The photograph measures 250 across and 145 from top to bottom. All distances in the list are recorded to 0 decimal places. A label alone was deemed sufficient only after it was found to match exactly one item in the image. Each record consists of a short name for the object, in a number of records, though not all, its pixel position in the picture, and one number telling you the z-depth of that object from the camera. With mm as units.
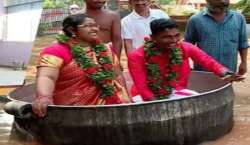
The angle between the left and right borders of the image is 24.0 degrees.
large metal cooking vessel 4578
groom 5148
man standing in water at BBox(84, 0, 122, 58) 5812
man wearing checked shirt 6062
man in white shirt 6266
